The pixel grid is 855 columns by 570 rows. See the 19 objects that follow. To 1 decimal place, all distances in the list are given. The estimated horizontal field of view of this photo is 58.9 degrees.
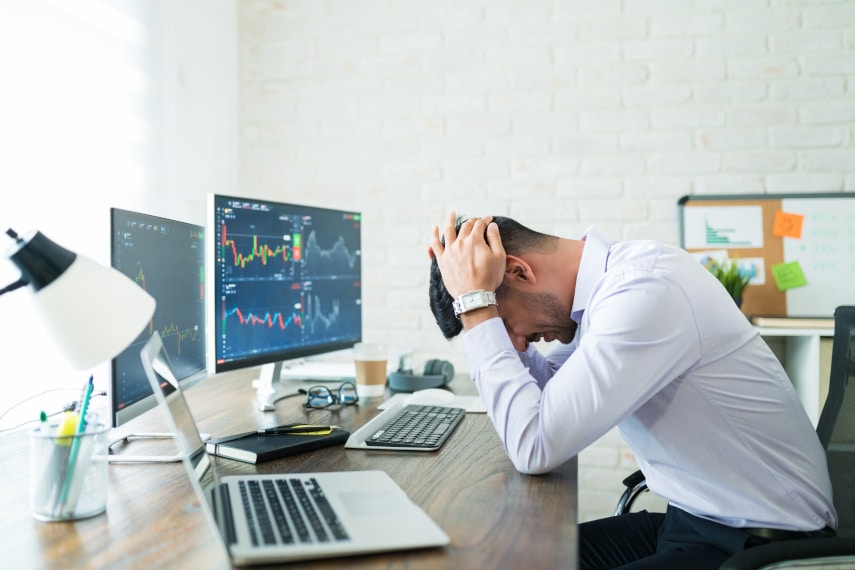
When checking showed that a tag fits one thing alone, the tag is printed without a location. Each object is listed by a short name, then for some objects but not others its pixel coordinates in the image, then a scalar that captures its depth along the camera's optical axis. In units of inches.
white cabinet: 90.2
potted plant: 97.2
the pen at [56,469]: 38.4
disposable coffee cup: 74.2
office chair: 54.4
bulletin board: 101.8
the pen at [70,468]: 38.5
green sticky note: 102.3
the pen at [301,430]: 54.6
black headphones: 79.0
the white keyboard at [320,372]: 83.8
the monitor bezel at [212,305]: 61.2
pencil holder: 38.4
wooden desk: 33.0
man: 44.6
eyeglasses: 69.6
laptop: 32.3
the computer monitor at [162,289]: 47.2
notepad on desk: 48.7
